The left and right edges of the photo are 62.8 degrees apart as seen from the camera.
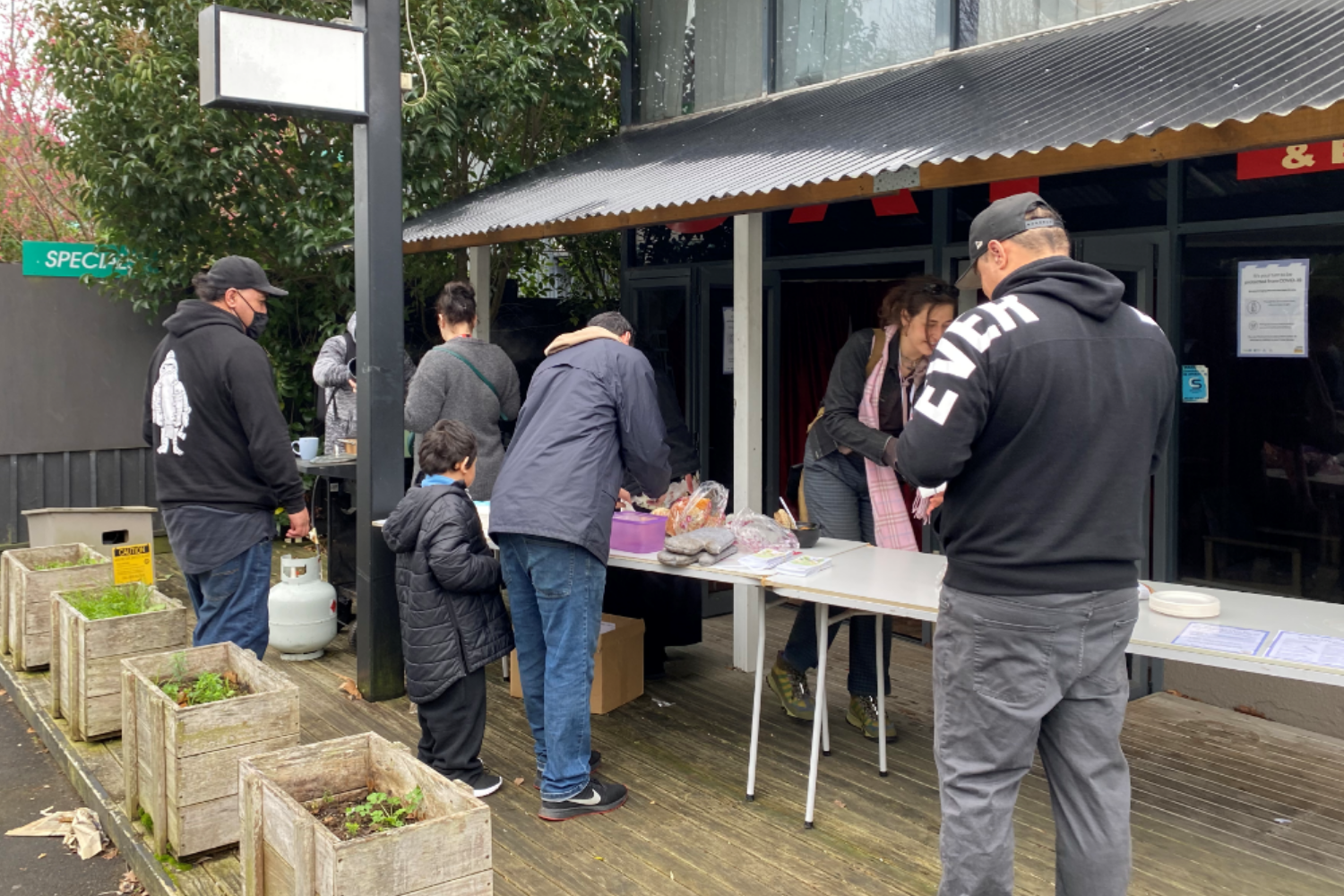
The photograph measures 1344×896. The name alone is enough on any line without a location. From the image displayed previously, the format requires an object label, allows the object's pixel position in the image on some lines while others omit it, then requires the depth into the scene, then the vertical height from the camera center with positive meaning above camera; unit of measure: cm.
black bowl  432 -44
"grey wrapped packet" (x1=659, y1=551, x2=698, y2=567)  399 -50
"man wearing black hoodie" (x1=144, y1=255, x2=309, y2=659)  413 -10
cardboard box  488 -110
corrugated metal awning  331 +115
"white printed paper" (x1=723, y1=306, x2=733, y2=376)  714 +53
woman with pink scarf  425 -13
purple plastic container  419 -42
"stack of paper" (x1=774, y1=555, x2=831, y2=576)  389 -52
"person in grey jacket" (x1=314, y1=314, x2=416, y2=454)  674 +26
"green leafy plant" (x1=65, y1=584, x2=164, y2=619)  465 -77
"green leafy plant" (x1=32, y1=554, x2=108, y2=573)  576 -74
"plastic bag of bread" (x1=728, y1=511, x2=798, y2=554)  430 -44
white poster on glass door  455 +48
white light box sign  436 +148
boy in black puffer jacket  385 -65
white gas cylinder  567 -97
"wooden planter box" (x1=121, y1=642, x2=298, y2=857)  341 -102
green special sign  890 +133
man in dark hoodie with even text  241 -25
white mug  660 -15
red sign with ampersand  436 +107
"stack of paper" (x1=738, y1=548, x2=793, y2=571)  399 -51
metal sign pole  488 +40
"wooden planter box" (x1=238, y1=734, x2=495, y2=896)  252 -98
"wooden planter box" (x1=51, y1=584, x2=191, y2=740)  448 -94
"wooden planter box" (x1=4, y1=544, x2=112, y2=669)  548 -88
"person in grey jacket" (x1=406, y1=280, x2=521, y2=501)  501 +18
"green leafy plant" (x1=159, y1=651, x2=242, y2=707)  363 -89
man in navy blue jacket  364 -27
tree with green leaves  764 +214
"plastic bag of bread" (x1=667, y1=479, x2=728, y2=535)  437 -35
